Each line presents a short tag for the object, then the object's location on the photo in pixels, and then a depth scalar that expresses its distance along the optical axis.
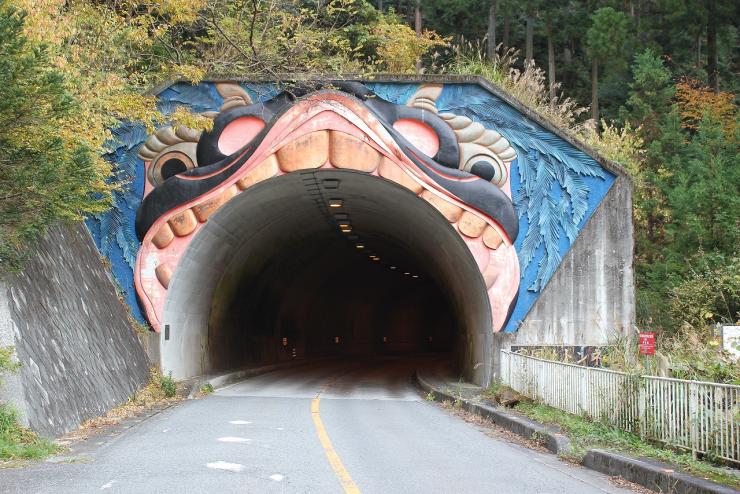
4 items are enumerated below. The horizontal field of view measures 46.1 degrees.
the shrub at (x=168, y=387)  17.92
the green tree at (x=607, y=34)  37.41
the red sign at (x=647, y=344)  14.47
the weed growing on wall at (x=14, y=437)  9.27
